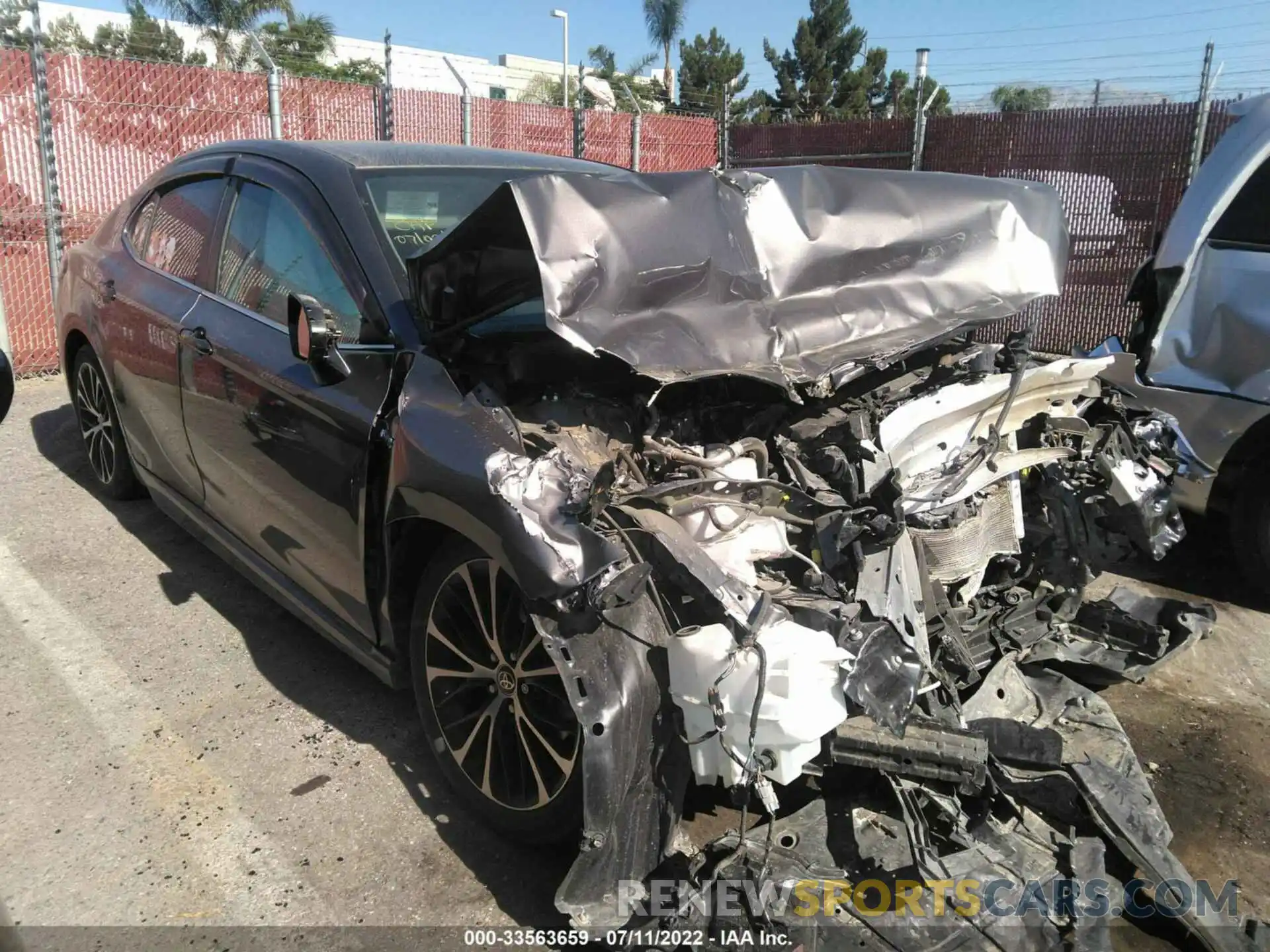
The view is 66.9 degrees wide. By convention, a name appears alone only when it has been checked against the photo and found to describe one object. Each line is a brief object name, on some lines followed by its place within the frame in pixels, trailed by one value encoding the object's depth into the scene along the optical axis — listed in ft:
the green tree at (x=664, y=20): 216.13
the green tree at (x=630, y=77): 130.40
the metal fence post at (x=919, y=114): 36.58
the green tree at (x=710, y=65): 159.33
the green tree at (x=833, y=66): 135.85
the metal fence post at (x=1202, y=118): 30.07
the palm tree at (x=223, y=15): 124.88
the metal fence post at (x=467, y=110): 39.04
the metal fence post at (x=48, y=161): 26.02
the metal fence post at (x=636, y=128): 47.77
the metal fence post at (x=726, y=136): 47.53
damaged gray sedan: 7.59
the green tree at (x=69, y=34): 111.86
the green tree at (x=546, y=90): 131.13
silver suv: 14.33
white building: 141.38
